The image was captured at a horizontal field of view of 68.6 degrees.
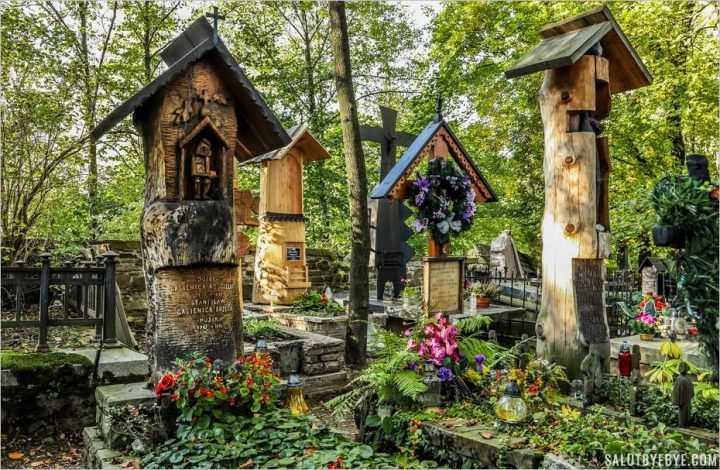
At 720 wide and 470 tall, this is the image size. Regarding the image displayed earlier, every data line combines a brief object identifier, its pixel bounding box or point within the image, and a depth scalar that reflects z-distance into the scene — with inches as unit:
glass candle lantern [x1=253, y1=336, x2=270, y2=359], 229.0
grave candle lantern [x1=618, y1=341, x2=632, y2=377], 195.6
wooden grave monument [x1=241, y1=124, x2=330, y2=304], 432.5
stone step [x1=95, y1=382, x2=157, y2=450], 186.2
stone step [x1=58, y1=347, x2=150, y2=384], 233.1
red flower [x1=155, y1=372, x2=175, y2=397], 193.5
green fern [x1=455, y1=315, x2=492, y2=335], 233.3
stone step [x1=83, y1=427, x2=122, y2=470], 176.1
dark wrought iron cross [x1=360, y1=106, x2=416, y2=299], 479.8
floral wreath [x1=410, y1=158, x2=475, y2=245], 251.6
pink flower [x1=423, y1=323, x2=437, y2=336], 218.2
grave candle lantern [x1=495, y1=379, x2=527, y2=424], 177.8
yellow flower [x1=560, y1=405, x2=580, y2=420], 174.5
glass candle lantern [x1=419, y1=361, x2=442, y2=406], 202.2
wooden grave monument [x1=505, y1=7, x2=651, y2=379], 225.3
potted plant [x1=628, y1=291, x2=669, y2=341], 318.0
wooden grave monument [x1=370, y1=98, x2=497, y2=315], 247.0
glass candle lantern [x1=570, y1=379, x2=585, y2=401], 198.2
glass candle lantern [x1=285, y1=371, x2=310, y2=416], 227.9
